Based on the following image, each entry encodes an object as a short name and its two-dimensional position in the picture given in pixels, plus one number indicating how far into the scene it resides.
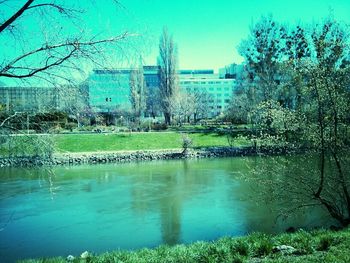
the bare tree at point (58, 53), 3.85
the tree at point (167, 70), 48.75
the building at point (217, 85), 113.50
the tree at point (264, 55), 35.16
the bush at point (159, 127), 43.31
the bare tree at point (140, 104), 46.22
